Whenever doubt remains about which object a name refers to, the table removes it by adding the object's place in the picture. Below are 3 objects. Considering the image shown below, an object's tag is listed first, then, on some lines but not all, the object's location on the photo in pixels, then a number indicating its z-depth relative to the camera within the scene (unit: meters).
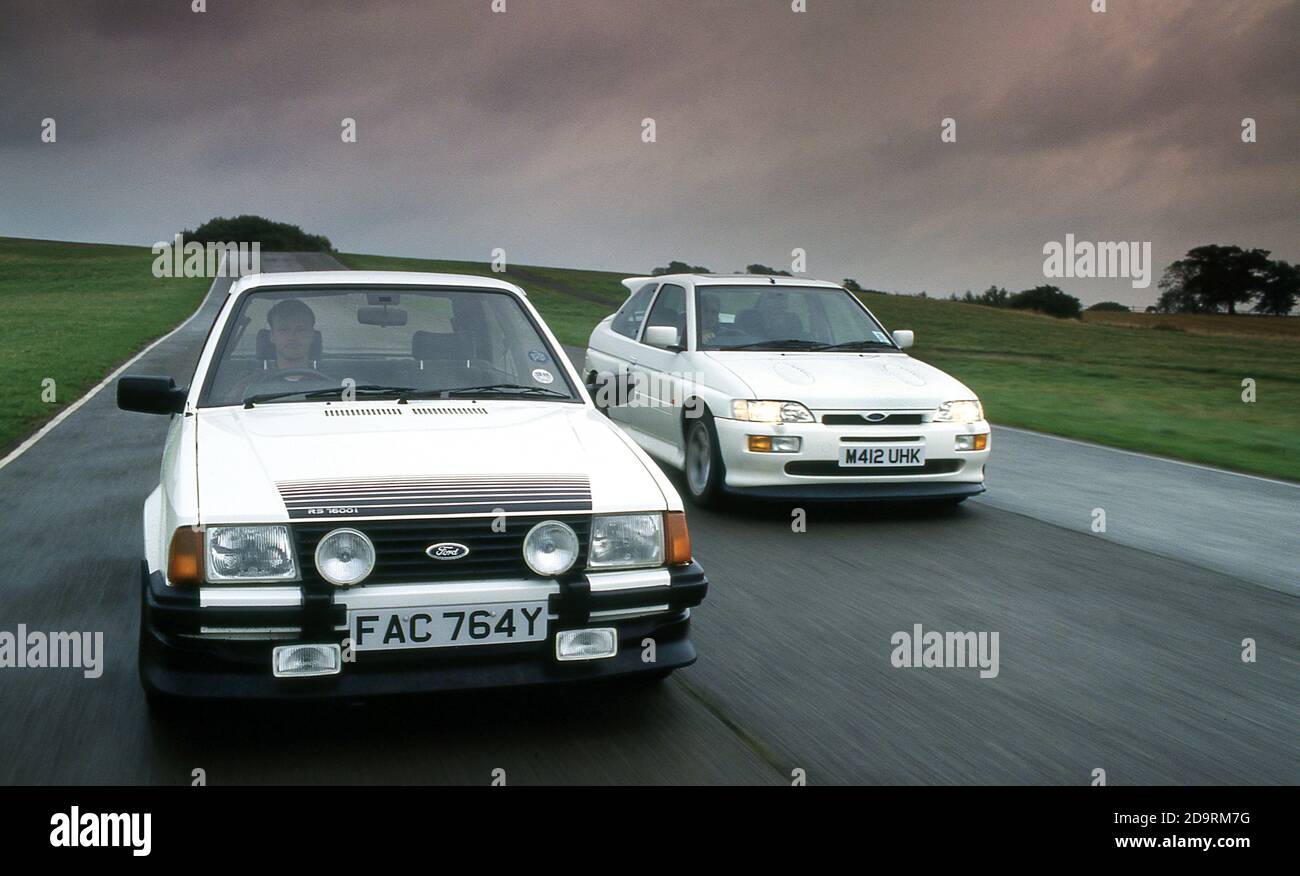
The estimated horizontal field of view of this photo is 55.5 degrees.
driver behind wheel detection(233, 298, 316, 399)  5.03
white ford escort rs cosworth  7.78
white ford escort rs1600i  3.49
